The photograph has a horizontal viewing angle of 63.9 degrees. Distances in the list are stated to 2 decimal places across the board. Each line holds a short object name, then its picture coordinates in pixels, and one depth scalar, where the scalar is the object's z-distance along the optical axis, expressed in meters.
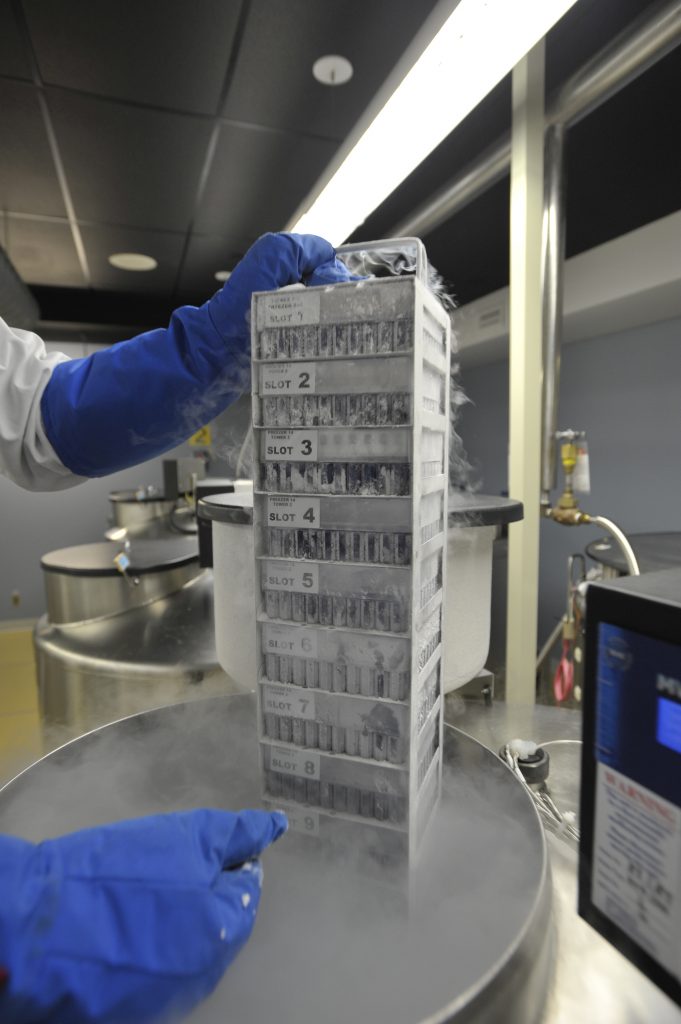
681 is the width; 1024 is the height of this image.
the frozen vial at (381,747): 0.48
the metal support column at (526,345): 1.27
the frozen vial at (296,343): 0.47
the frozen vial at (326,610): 0.49
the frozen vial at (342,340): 0.46
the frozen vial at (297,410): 0.48
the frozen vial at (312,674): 0.50
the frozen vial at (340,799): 0.50
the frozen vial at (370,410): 0.46
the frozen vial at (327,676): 0.49
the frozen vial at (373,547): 0.47
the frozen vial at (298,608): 0.50
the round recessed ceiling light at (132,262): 3.12
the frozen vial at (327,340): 0.46
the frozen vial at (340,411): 0.46
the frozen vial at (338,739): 0.49
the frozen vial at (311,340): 0.47
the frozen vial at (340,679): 0.49
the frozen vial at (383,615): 0.47
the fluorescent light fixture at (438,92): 1.03
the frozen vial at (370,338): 0.45
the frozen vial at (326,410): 0.47
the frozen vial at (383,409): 0.45
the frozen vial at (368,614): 0.47
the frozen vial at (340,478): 0.47
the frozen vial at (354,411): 0.46
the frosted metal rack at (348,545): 0.45
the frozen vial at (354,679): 0.48
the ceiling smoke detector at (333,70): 1.54
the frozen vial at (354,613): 0.48
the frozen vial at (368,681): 0.48
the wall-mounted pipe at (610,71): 1.07
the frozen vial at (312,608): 0.49
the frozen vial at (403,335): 0.43
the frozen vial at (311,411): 0.47
